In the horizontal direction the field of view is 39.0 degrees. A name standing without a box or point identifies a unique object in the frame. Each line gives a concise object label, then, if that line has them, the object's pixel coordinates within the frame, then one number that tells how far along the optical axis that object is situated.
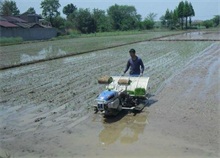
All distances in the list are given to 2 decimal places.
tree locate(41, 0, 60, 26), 69.62
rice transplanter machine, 6.80
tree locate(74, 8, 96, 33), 64.44
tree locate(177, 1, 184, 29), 68.19
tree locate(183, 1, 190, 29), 67.56
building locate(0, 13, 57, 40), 41.10
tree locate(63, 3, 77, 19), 90.76
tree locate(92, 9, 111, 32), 68.94
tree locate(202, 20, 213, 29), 79.12
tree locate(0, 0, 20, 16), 78.66
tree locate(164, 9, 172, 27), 78.01
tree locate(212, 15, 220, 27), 87.29
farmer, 8.41
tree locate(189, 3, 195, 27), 67.88
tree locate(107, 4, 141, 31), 76.69
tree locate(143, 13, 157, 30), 77.31
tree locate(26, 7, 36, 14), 85.99
